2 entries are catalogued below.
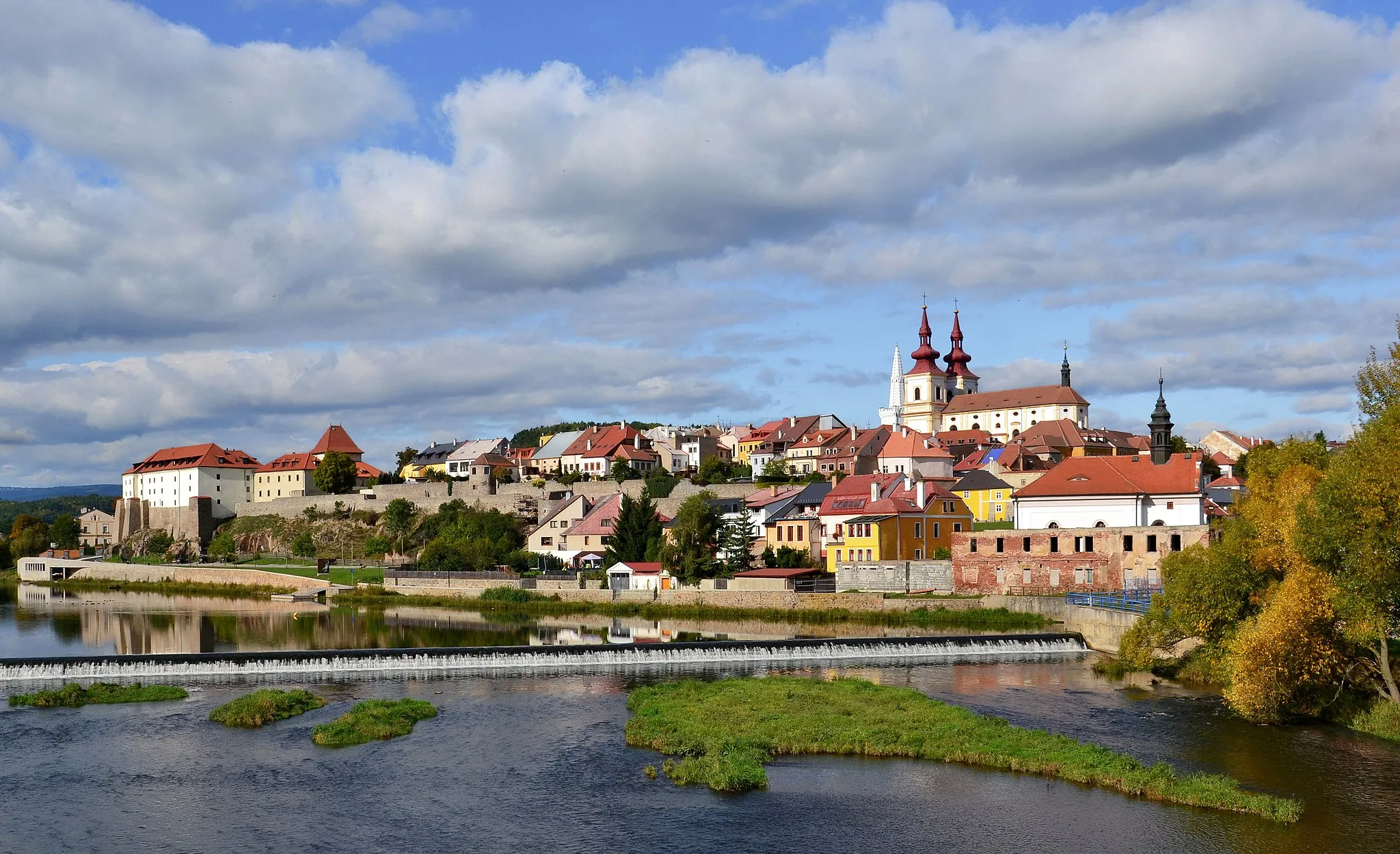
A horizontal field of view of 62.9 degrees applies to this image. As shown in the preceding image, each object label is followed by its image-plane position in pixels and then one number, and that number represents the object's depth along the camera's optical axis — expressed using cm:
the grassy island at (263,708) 2862
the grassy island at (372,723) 2669
